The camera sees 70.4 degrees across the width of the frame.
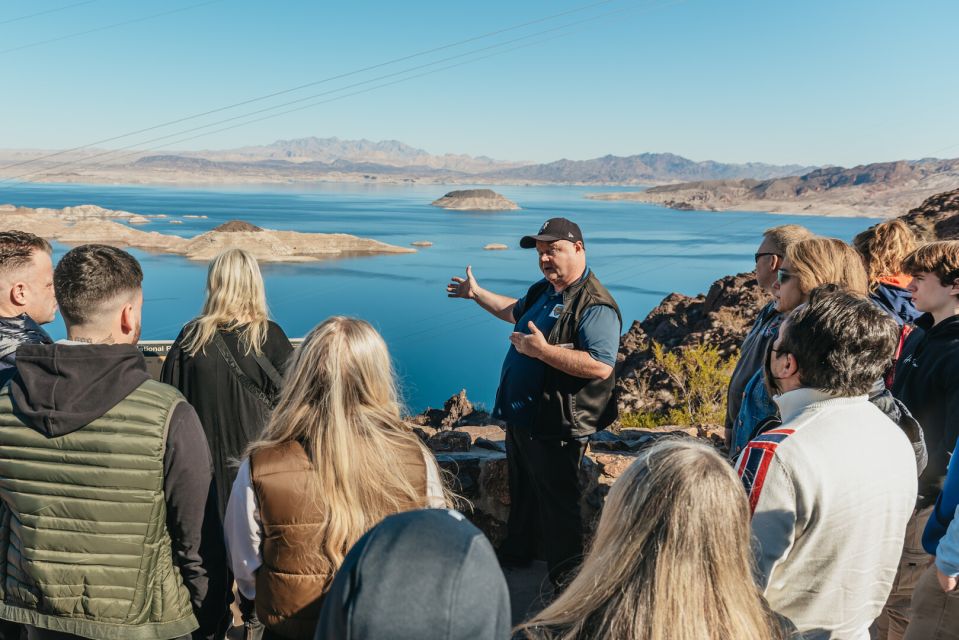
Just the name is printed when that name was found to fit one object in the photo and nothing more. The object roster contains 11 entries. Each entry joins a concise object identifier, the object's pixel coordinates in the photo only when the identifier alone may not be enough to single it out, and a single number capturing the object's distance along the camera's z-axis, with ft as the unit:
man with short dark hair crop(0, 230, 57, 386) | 7.61
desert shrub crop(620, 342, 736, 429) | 36.91
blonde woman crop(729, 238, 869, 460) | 8.16
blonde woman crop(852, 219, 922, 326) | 10.82
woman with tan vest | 5.19
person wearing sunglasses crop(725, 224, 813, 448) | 8.98
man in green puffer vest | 5.41
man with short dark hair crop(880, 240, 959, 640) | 6.51
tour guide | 9.32
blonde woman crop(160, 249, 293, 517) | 8.74
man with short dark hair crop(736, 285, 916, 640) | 5.02
